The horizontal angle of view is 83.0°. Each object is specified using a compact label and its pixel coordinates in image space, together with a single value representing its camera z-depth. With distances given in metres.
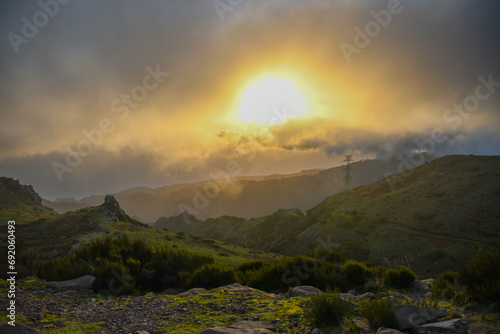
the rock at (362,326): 5.22
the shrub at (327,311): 5.82
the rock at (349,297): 7.03
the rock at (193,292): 9.25
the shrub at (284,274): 10.62
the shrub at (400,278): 10.15
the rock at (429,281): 10.10
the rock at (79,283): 9.94
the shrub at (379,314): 5.26
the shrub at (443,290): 6.96
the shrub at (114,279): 10.10
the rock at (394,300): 6.19
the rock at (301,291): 8.57
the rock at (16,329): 4.53
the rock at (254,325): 5.71
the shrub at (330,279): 10.09
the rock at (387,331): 4.70
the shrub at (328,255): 13.87
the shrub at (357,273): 10.71
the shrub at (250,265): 13.23
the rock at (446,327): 4.74
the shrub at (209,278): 11.24
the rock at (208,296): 8.32
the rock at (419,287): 9.40
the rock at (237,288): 9.12
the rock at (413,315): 5.12
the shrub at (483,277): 5.87
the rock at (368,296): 7.56
